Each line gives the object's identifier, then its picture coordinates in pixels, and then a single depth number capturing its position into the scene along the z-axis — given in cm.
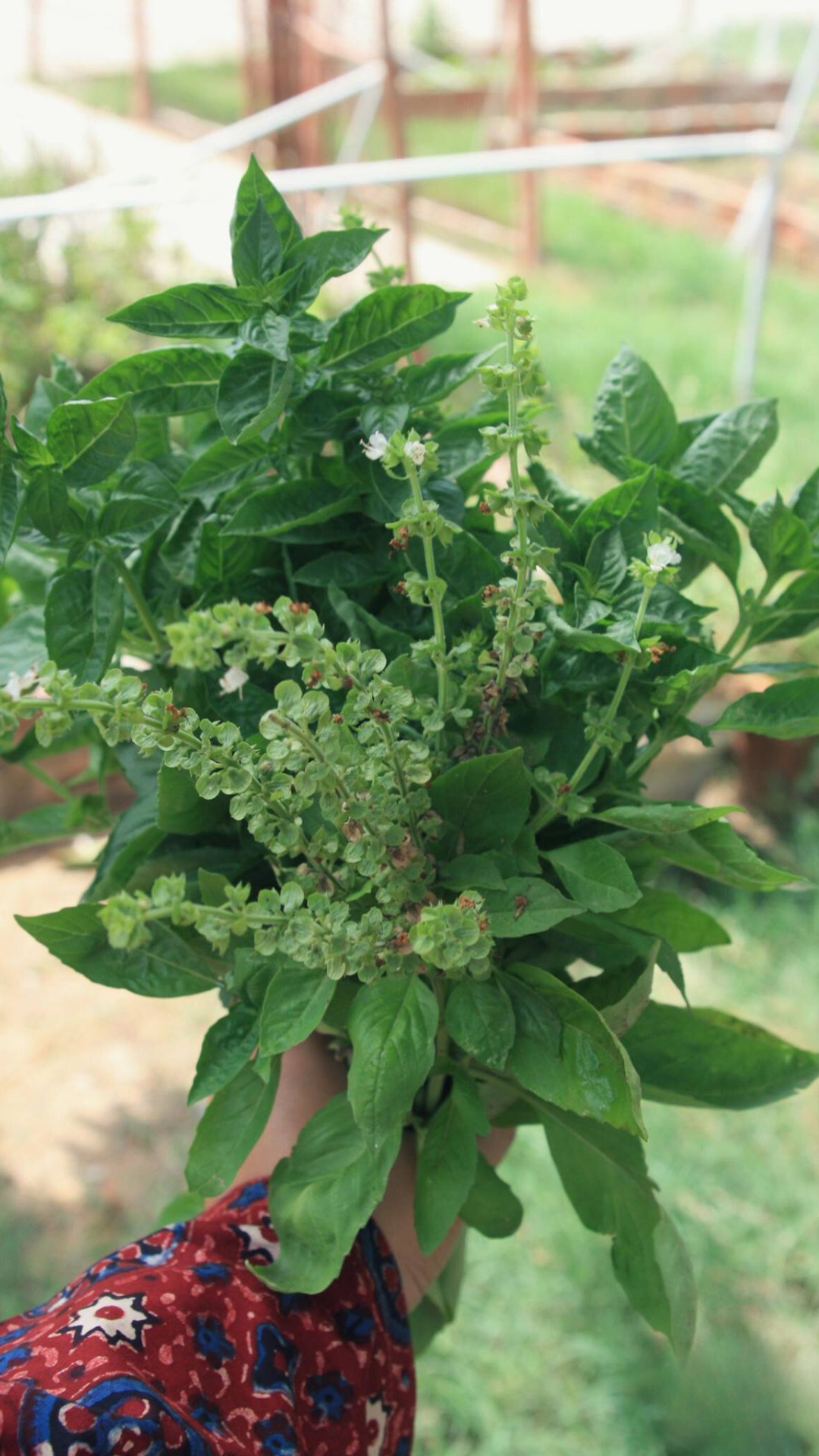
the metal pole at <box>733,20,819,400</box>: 260
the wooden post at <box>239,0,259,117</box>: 459
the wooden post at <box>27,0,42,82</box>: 778
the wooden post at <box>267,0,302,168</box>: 354
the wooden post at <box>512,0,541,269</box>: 449
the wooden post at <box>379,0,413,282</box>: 341
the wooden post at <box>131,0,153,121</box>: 654
